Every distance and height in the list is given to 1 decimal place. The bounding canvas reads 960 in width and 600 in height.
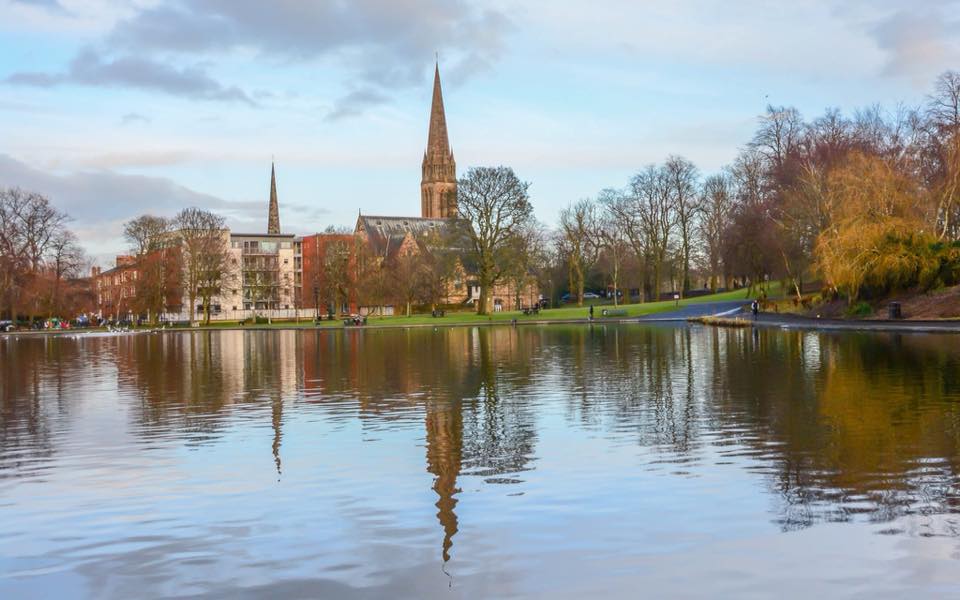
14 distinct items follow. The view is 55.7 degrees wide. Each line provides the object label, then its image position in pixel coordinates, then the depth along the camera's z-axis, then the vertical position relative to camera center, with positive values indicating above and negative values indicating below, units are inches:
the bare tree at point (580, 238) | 4416.8 +316.7
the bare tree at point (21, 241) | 3540.8 +319.4
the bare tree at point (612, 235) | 4269.2 +312.0
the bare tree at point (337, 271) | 4077.3 +172.2
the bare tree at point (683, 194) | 4089.6 +470.4
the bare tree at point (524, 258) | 3545.8 +189.7
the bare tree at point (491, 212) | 3540.8 +363.8
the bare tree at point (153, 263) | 3817.7 +222.4
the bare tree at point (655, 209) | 4104.3 +409.5
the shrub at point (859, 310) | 2119.8 -41.6
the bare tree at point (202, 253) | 3895.2 +262.3
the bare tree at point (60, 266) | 3777.1 +224.0
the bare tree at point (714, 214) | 3941.4 +377.6
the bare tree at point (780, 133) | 3267.7 +587.1
